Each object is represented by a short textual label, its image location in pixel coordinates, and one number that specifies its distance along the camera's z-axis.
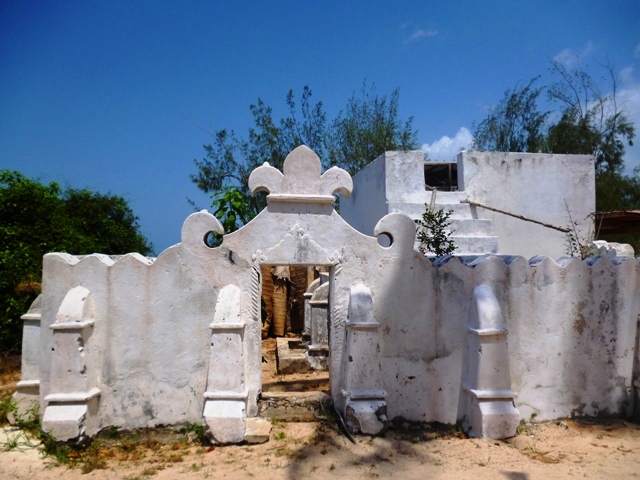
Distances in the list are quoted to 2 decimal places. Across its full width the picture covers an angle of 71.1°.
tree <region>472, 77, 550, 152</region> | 21.23
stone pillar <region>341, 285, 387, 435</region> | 4.54
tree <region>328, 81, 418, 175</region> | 20.47
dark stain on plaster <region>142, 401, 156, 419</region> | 4.69
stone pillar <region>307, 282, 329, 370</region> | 8.52
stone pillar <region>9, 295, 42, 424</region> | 4.86
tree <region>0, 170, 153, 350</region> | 8.81
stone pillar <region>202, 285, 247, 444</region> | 4.36
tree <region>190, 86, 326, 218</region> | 21.02
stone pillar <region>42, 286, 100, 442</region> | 4.32
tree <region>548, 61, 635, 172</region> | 20.56
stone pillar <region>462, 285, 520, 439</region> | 4.59
